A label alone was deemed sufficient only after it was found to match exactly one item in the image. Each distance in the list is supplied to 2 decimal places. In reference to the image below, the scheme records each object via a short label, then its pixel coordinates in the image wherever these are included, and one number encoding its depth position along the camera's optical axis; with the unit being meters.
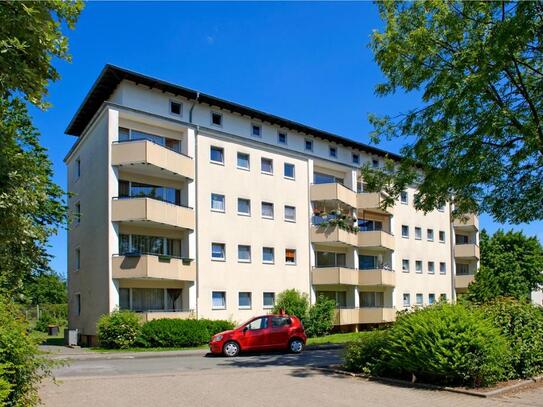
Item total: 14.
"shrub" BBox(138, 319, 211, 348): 26.16
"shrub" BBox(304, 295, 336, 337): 33.91
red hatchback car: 21.56
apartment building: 28.45
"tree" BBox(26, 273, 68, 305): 55.50
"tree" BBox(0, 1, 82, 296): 6.02
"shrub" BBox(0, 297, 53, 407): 6.85
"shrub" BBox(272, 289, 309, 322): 33.50
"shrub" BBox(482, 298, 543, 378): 11.94
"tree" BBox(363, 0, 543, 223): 13.43
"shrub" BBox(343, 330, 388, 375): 12.85
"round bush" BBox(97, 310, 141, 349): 25.55
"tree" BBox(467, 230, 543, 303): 55.19
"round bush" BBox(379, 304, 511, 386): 10.94
